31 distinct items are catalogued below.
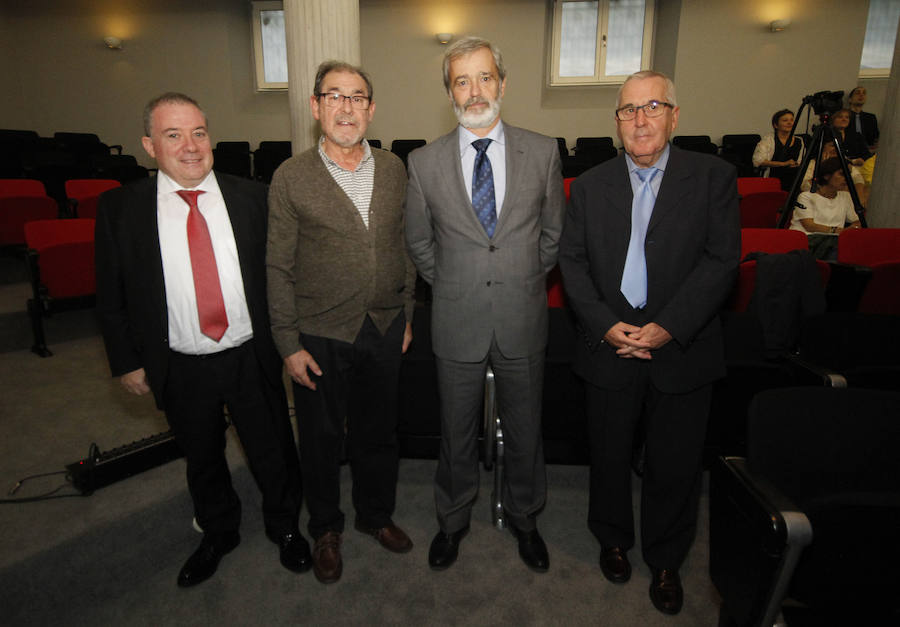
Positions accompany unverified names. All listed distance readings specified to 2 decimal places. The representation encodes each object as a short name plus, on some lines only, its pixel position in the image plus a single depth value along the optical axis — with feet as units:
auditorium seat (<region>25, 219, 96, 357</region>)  11.21
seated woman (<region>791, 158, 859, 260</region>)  13.41
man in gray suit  5.49
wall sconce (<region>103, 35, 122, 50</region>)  30.73
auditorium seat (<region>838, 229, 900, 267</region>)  10.34
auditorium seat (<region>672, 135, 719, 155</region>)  26.73
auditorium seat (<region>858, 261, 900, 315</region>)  9.11
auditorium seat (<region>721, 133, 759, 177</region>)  24.99
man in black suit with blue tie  5.29
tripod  12.72
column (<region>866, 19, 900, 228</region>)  14.05
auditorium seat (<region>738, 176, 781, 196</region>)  16.16
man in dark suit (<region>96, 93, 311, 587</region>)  5.34
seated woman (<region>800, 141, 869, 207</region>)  16.84
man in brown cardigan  5.49
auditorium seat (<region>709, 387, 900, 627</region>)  3.69
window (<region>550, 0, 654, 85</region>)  28.99
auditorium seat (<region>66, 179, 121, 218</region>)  16.52
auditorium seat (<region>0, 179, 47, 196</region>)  15.73
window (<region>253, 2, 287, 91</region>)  30.45
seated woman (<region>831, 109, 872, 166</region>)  19.33
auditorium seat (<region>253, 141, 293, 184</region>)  26.99
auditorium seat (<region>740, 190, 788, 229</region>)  14.76
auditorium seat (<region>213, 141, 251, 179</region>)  27.37
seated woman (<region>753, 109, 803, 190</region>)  19.68
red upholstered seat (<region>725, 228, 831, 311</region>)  10.03
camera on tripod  12.20
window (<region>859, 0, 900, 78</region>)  29.07
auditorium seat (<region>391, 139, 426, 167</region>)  28.37
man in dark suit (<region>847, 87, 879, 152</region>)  22.61
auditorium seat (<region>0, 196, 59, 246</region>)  14.43
